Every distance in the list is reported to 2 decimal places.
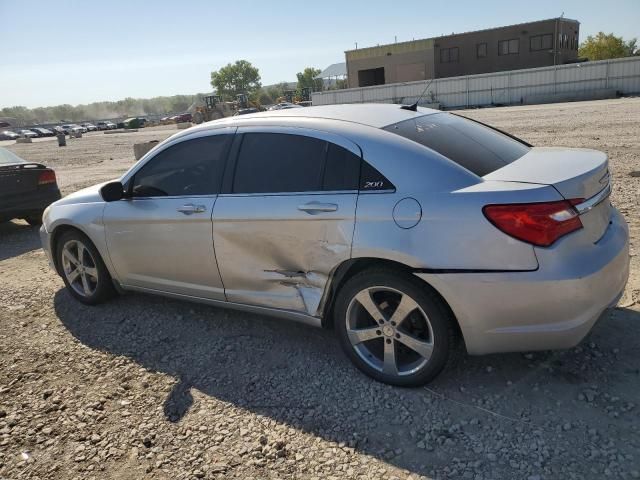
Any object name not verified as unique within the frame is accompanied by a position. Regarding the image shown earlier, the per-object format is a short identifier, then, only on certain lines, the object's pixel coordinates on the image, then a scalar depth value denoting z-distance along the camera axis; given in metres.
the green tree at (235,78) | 140.25
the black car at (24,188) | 8.00
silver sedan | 2.72
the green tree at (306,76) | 128.25
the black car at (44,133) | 69.81
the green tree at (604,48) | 66.44
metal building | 52.34
